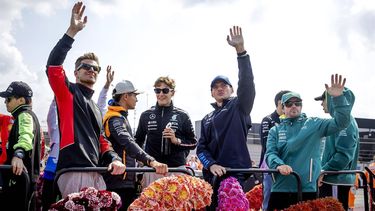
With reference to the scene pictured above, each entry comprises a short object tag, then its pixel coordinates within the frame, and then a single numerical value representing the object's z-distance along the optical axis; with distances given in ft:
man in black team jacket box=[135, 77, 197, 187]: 16.80
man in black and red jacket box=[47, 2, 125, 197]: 11.44
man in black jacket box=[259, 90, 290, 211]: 20.49
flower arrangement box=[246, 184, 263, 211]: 19.17
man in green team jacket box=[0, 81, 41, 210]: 14.21
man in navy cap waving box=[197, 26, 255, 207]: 13.91
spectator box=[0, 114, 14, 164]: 15.25
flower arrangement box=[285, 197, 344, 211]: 12.37
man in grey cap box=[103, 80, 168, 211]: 13.41
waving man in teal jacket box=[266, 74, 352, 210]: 13.84
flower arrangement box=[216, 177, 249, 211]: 13.07
